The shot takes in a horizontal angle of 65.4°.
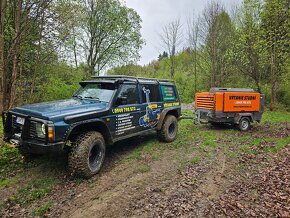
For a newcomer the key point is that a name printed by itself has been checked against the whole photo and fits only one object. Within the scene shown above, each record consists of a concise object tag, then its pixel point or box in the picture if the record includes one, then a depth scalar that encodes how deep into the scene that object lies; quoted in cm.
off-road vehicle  432
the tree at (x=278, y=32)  1207
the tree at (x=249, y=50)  1944
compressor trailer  980
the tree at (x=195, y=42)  2636
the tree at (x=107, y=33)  2250
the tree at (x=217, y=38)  2358
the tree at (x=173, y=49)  3050
